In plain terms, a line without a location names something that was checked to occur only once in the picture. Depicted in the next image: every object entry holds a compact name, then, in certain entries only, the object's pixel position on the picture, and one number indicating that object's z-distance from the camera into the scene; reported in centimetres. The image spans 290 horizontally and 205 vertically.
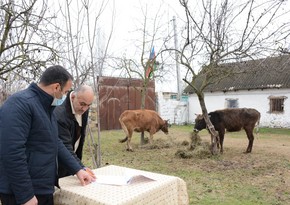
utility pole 1490
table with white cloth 193
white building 1911
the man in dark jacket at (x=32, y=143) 187
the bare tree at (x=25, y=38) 418
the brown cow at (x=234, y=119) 961
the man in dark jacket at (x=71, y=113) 266
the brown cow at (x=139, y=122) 1084
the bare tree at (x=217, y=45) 684
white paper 225
